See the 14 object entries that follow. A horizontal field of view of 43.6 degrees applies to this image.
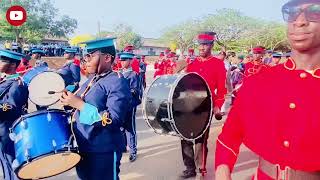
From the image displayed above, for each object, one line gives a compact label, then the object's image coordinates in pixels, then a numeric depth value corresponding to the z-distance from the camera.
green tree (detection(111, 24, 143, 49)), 74.88
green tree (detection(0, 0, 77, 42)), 41.11
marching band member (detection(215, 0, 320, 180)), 1.78
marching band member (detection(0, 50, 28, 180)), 4.25
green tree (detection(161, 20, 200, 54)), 63.31
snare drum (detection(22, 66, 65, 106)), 4.21
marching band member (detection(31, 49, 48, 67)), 10.15
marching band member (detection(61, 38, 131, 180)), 2.95
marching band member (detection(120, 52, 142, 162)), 6.44
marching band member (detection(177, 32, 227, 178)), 5.10
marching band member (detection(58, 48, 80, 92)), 8.23
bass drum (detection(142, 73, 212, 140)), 4.13
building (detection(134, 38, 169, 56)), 80.81
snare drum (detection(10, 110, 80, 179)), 2.99
